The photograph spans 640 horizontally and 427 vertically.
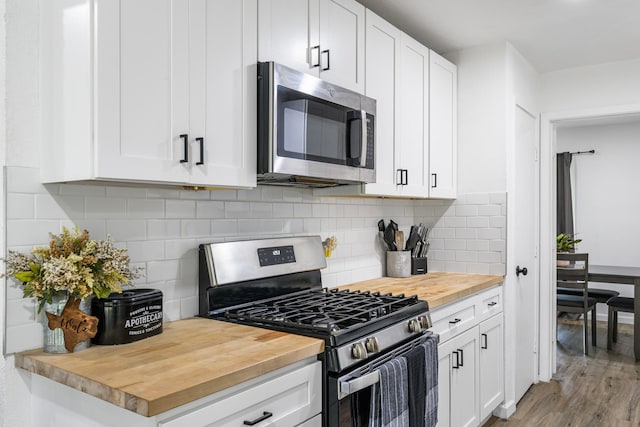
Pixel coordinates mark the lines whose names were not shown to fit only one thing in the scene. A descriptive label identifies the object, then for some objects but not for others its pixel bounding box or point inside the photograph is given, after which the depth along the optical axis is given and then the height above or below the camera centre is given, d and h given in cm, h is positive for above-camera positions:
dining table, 444 -62
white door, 344 -26
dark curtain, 629 +26
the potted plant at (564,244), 547 -34
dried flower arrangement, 138 -15
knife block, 328 -35
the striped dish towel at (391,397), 171 -66
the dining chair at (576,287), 482 -75
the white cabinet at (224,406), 119 -51
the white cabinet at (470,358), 246 -81
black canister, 153 -32
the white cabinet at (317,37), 192 +76
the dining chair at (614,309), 464 -91
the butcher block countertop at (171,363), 115 -41
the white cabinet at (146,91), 138 +38
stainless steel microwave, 184 +34
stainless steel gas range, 163 -39
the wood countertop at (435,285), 250 -41
